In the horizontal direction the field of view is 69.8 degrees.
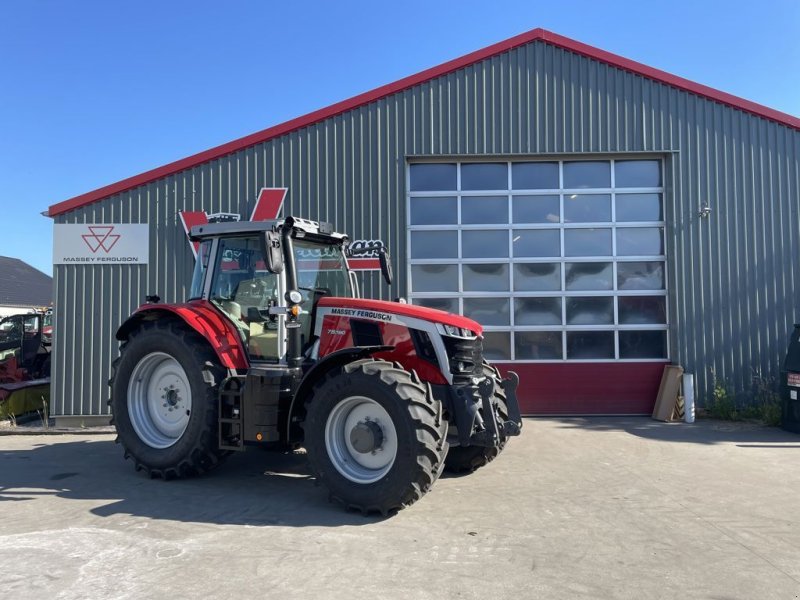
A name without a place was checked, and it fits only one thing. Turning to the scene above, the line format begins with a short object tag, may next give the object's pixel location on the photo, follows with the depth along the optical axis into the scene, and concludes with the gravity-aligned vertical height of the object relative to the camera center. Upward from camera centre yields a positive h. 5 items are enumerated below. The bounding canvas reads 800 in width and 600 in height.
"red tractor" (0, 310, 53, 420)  9.74 -0.88
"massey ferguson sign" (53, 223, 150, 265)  9.49 +1.27
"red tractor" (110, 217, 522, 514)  4.81 -0.54
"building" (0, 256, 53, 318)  31.33 +2.04
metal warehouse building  9.49 +1.69
